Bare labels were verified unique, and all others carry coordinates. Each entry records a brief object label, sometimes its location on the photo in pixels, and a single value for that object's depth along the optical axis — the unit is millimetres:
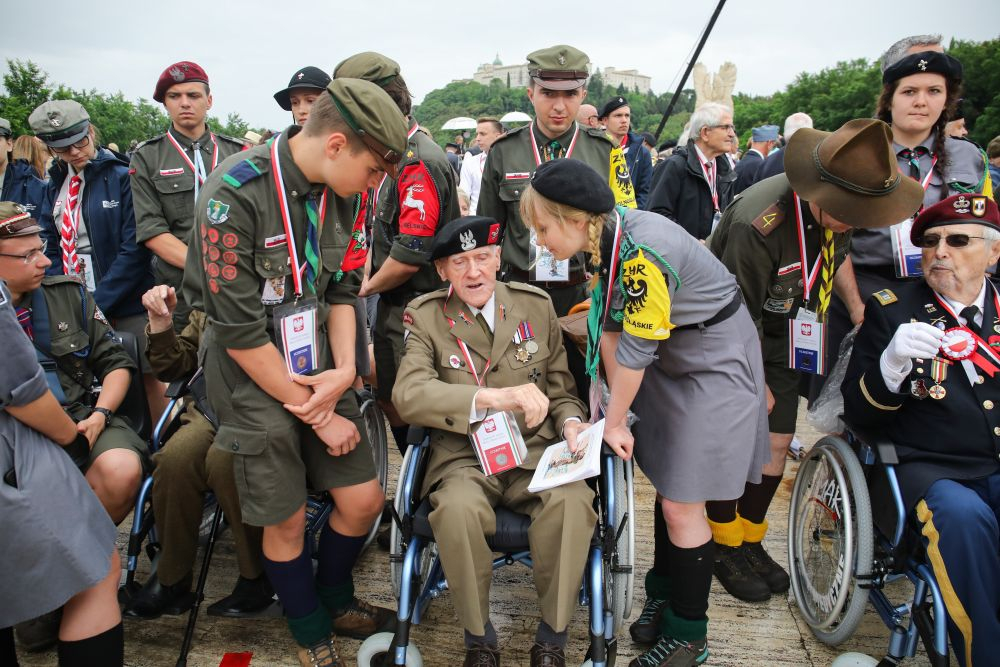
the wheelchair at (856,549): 2139
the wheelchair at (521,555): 2135
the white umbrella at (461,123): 16947
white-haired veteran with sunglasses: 2113
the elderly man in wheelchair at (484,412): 2162
